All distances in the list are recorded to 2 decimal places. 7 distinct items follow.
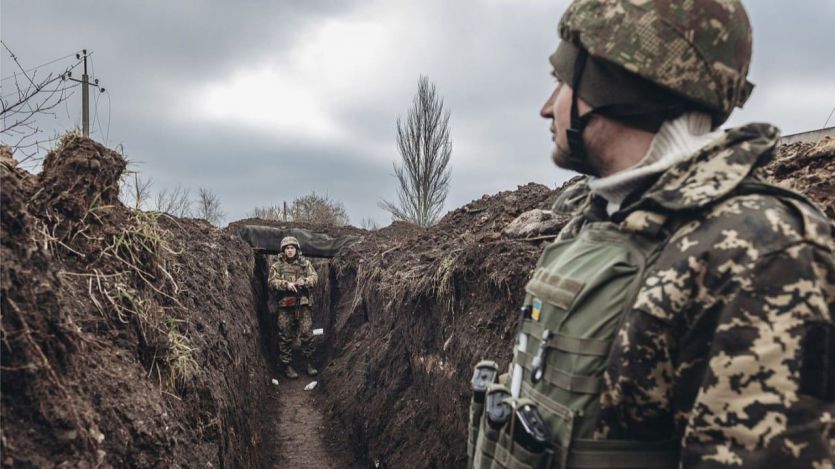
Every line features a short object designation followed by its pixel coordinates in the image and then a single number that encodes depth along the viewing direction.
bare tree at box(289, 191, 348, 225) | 33.41
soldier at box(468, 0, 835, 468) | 1.17
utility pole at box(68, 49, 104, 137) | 13.21
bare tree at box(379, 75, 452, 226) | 24.88
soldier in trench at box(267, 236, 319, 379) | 10.91
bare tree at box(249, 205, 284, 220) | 38.54
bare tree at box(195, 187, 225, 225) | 41.41
